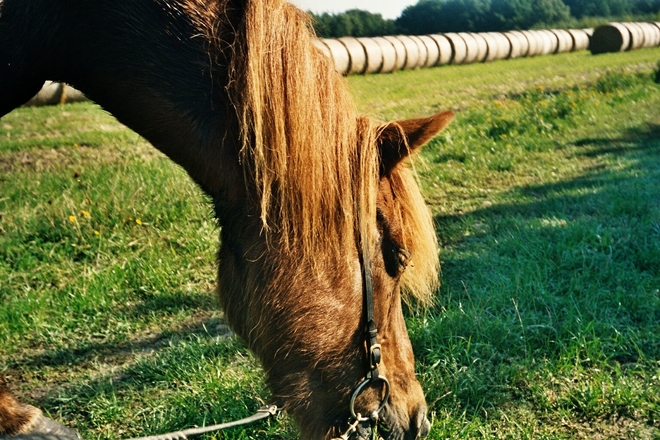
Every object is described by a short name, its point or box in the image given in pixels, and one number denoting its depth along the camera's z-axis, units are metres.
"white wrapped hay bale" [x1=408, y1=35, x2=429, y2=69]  19.34
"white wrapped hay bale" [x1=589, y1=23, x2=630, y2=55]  22.11
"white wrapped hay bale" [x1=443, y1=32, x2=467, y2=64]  20.83
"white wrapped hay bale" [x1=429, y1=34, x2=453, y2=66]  20.53
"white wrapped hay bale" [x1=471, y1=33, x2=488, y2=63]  21.97
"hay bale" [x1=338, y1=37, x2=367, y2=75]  16.83
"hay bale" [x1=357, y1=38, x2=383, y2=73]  17.12
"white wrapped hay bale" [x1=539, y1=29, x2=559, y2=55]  24.86
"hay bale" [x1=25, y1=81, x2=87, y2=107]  10.98
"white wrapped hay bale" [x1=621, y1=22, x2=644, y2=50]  22.59
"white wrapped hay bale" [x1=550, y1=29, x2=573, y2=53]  25.27
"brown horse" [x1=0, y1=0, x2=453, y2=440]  1.81
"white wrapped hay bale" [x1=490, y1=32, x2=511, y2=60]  22.70
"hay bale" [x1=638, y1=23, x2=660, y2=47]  23.44
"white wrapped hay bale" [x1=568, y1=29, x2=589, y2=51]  25.77
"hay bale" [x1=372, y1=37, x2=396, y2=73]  17.72
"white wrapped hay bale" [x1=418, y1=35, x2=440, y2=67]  19.84
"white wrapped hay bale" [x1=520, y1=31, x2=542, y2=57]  24.07
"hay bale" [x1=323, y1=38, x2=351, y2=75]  16.35
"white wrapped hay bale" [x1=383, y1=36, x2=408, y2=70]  18.44
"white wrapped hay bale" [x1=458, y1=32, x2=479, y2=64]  21.44
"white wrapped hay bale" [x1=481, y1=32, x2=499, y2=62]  22.16
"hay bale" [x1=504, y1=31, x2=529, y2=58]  23.62
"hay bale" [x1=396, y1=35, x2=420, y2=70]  18.91
